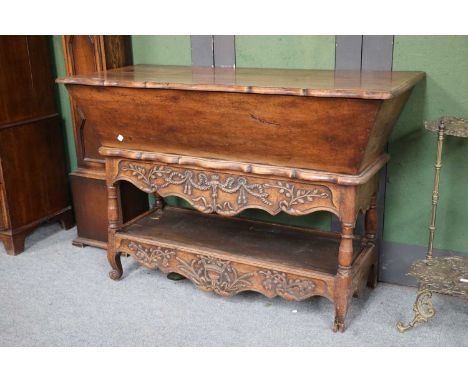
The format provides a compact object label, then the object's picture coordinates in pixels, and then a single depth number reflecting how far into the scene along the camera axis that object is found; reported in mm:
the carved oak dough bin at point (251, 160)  2209
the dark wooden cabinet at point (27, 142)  3266
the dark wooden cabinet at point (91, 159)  3142
